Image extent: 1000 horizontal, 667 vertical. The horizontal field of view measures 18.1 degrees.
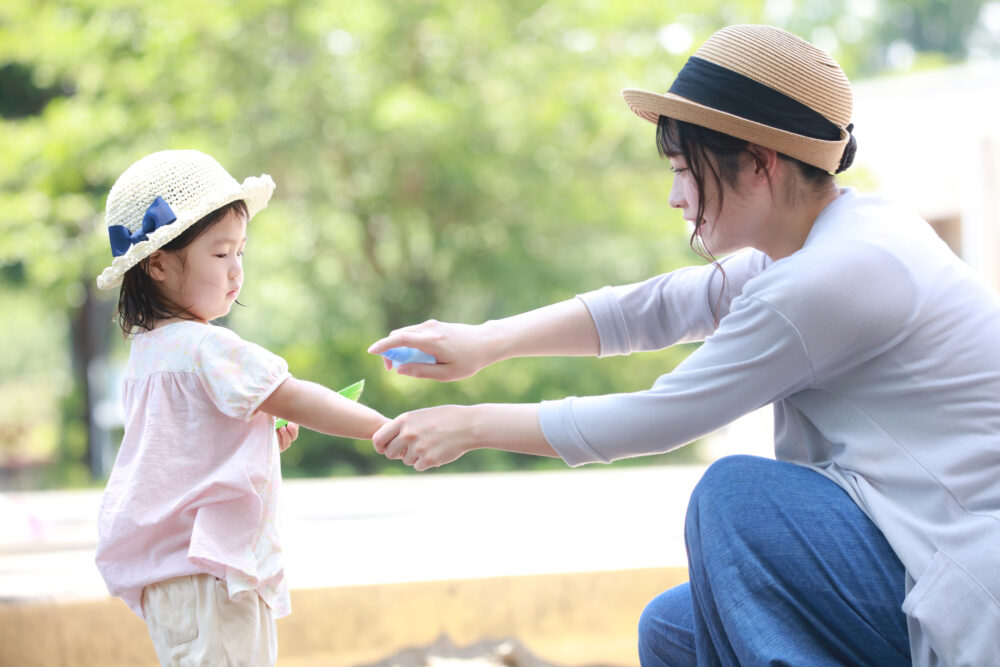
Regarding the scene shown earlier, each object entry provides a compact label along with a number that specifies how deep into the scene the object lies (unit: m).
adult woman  3.45
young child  3.59
